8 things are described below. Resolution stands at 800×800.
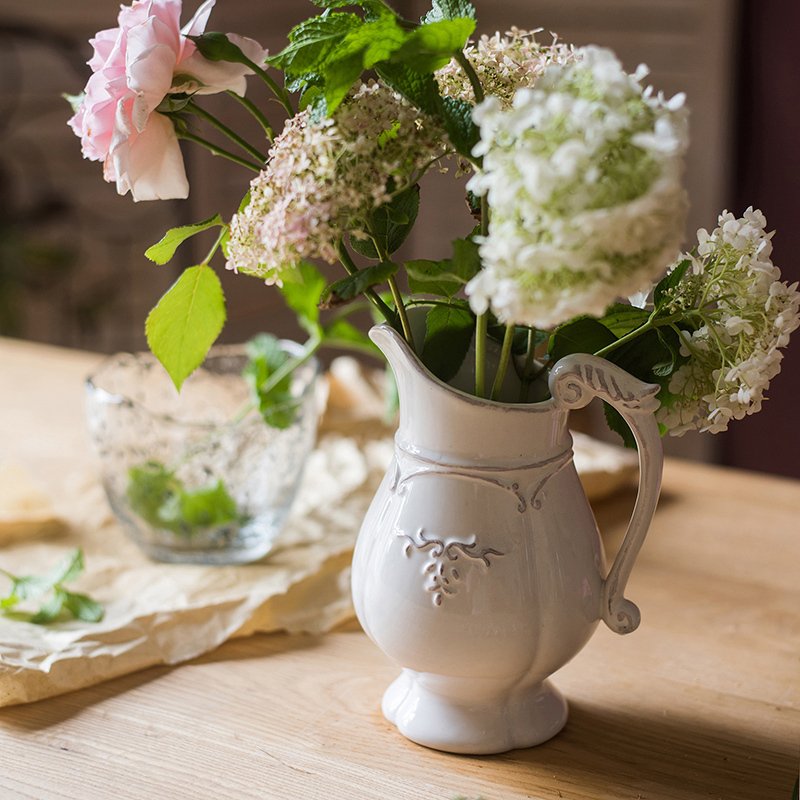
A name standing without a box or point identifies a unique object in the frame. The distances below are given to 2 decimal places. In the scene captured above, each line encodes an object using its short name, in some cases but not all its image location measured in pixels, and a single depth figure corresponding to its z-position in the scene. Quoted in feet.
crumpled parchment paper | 2.71
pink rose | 2.01
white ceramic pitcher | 2.21
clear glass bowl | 3.31
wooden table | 2.29
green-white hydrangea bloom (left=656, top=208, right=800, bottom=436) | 2.09
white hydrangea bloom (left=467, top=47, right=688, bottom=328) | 1.69
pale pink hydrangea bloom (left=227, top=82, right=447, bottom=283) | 1.92
